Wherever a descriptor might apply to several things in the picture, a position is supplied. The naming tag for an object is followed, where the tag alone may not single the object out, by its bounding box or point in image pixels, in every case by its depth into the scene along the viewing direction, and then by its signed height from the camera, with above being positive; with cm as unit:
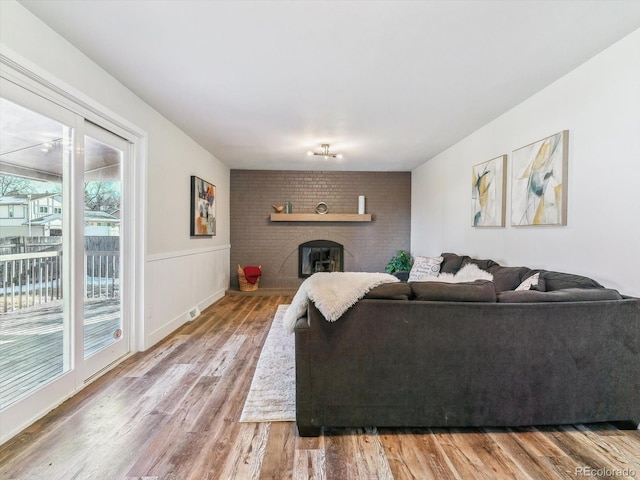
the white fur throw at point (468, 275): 282 -36
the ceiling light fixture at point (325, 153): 428 +126
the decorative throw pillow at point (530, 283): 215 -33
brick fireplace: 603 +29
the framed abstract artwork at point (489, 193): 309 +49
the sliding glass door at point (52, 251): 170 -12
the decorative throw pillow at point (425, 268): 404 -43
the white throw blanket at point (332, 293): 164 -32
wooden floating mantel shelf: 592 +36
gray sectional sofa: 169 -70
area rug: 189 -112
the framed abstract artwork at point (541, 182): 234 +48
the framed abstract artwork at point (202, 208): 405 +39
